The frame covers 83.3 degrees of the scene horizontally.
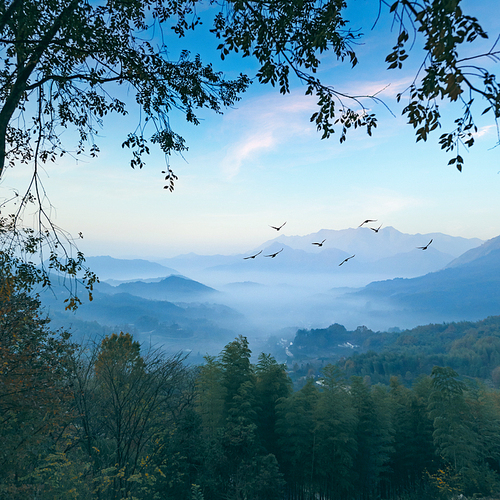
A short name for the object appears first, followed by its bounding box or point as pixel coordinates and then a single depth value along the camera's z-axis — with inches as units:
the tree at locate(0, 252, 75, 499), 245.4
